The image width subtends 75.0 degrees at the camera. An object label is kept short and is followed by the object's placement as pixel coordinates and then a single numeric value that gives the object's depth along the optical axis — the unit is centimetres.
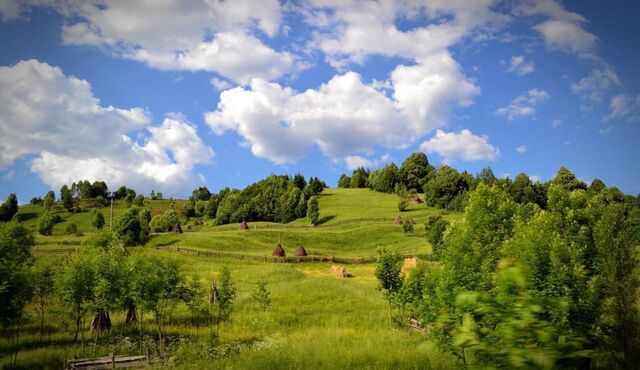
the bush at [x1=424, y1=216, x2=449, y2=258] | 6211
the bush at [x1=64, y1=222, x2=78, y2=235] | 9058
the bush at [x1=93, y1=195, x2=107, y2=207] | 13390
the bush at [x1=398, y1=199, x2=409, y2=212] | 10419
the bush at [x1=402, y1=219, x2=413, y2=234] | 8331
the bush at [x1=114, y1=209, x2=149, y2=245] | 6562
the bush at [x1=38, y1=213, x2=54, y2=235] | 8588
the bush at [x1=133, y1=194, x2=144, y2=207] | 13758
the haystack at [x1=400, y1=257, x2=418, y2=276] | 5256
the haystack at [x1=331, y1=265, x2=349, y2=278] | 5534
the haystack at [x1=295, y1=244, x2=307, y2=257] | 6906
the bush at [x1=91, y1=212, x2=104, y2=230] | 9944
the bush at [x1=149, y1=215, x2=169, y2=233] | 9338
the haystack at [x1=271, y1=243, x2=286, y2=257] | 6812
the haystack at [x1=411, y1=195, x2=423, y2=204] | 11450
